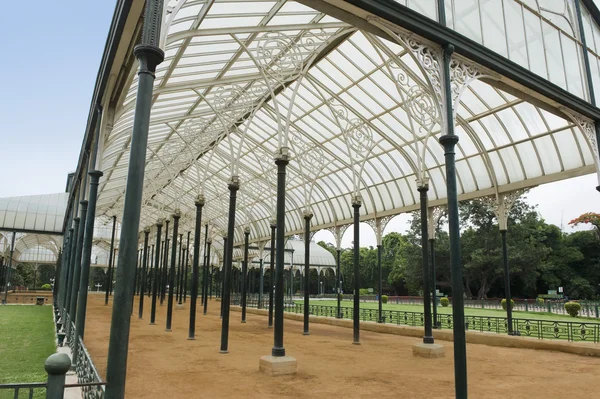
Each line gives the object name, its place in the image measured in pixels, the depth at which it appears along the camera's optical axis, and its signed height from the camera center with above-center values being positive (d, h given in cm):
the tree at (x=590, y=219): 4405 +600
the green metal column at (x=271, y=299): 1952 -139
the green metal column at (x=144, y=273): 2219 -27
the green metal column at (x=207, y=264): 2739 +36
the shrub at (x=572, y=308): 2750 -216
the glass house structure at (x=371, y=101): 765 +564
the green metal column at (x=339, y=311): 2321 -223
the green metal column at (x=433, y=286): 1823 -60
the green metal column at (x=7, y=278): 3347 -94
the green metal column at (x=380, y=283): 2072 -56
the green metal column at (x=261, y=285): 3375 -133
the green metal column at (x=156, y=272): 1939 -19
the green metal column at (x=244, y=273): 1883 -16
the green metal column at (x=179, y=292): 3478 -201
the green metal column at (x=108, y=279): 3247 -90
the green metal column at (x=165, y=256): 2310 +76
